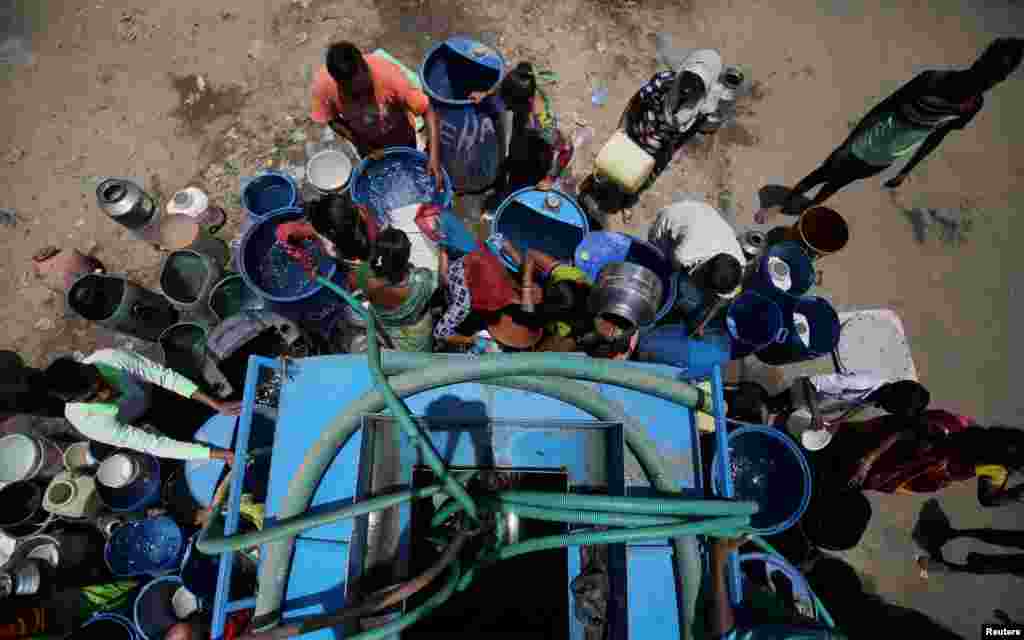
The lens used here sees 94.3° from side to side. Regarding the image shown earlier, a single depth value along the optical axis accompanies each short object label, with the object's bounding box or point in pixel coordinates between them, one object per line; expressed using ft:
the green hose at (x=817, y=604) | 11.40
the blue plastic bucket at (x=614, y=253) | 15.97
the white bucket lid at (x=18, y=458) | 13.76
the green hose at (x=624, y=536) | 7.63
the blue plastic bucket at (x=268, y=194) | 17.31
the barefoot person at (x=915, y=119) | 13.41
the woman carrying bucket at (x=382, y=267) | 11.25
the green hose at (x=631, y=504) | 7.78
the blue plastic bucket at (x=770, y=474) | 13.83
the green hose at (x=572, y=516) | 7.63
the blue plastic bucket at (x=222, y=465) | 13.51
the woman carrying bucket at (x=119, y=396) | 12.12
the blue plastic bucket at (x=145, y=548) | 13.64
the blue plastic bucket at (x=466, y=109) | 16.12
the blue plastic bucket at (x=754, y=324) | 15.38
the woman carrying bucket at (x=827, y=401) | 14.01
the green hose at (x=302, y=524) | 8.00
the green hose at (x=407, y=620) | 7.22
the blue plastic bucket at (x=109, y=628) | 12.60
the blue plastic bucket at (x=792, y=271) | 16.16
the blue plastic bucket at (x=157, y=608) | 12.99
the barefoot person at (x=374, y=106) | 15.52
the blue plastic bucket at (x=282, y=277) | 15.17
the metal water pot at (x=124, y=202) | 16.43
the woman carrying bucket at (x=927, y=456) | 12.50
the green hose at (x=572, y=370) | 8.81
